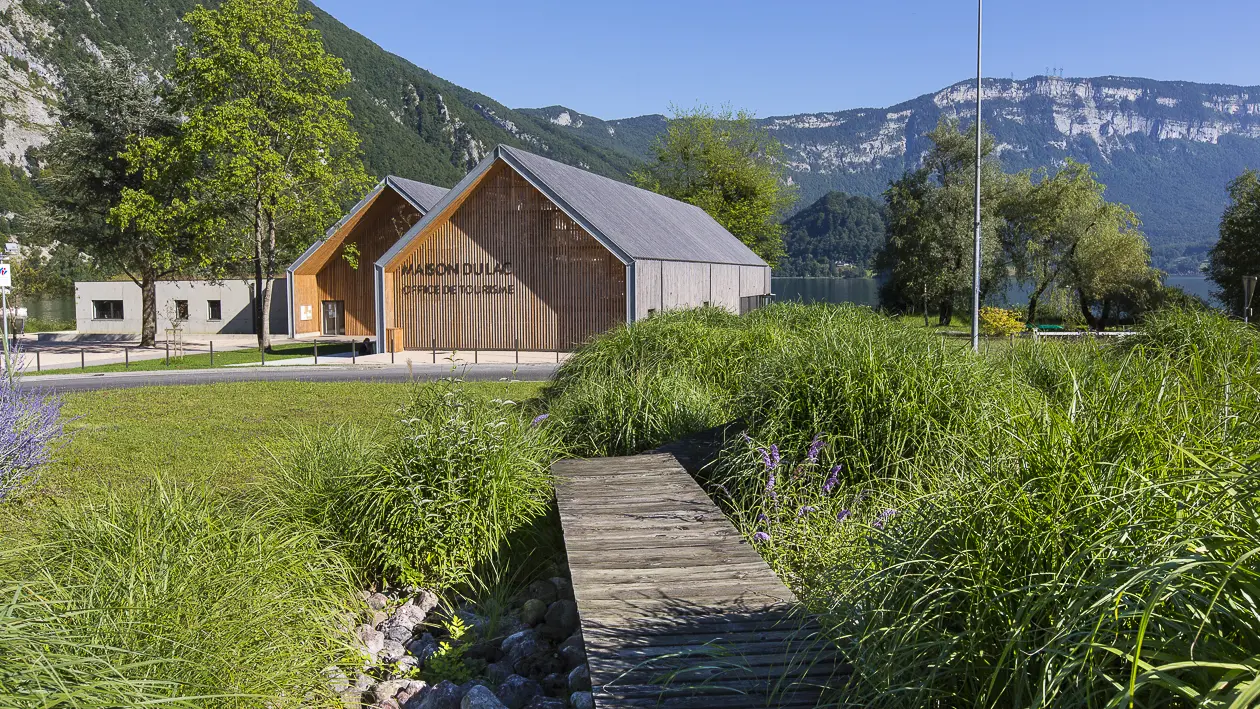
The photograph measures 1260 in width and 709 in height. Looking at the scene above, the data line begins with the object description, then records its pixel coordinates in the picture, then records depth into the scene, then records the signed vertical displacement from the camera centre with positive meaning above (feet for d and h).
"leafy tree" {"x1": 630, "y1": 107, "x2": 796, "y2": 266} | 195.31 +31.31
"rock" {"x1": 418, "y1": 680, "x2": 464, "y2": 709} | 16.22 -7.21
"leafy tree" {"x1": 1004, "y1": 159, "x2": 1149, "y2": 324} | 146.20 +12.01
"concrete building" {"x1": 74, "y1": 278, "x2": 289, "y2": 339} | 143.95 +1.75
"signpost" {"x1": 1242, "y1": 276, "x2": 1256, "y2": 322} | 55.83 +1.35
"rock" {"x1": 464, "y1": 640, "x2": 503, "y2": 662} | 18.83 -7.38
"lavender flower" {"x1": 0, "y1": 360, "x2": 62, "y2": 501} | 25.46 -3.66
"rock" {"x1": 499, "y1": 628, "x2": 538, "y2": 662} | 18.34 -7.09
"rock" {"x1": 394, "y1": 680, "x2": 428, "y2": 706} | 16.79 -7.38
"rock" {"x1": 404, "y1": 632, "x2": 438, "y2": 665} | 18.86 -7.37
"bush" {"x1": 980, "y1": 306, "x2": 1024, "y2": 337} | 111.34 -1.88
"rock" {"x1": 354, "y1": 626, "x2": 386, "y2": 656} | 18.52 -7.13
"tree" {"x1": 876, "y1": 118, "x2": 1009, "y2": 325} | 157.58 +15.58
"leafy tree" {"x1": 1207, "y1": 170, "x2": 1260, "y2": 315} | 129.80 +9.34
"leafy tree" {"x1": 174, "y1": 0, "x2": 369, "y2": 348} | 100.68 +23.40
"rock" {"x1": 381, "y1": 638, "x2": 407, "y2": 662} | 18.44 -7.32
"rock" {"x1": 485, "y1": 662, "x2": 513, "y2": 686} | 17.57 -7.35
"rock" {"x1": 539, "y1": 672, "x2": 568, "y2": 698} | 16.83 -7.28
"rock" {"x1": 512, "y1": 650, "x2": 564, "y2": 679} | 17.84 -7.31
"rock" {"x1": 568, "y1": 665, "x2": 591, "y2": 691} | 16.05 -6.86
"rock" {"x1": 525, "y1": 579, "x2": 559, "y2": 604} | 21.02 -6.83
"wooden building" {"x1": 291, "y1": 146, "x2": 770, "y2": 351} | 93.76 +4.99
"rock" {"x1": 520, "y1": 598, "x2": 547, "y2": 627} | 20.21 -7.02
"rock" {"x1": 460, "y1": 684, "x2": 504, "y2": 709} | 15.29 -6.85
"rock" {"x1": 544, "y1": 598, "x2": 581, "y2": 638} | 19.45 -6.94
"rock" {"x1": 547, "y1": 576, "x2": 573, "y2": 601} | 20.84 -6.67
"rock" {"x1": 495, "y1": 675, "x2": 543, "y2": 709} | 16.21 -7.17
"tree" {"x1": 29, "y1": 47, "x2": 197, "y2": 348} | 113.29 +19.39
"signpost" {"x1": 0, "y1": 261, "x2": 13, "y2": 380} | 54.34 +2.40
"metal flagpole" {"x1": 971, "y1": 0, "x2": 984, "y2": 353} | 73.60 +12.24
